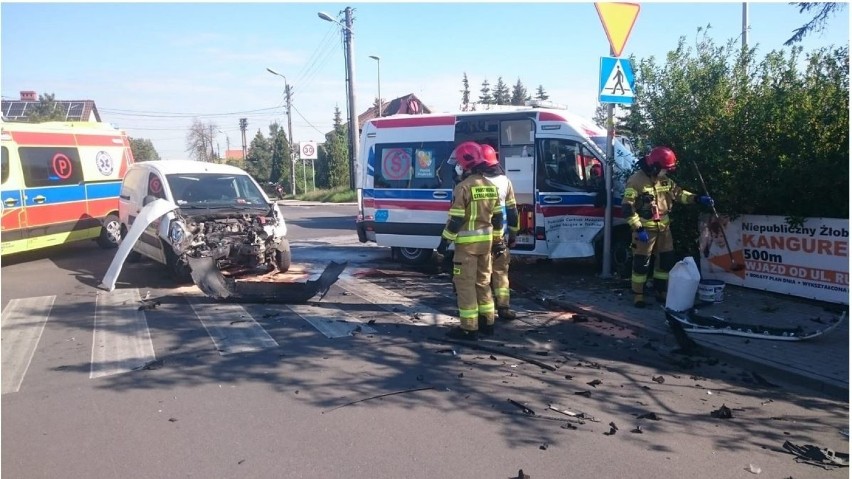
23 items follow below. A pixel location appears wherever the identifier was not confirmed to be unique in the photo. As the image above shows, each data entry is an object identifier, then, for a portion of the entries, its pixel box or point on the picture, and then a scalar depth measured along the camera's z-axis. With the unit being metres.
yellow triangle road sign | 8.06
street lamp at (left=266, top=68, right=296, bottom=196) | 41.05
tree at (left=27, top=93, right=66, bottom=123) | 32.94
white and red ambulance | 9.23
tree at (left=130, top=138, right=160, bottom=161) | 60.78
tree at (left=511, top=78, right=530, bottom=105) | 70.85
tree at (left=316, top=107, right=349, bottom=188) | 41.84
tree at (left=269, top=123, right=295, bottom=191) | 48.25
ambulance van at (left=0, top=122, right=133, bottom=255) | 11.32
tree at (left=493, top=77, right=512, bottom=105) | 67.31
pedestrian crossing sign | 8.12
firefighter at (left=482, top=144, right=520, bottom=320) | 6.99
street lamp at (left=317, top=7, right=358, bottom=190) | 25.86
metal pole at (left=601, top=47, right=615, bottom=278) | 8.47
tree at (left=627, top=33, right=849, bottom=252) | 6.89
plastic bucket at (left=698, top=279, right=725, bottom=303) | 7.28
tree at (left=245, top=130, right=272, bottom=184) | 55.41
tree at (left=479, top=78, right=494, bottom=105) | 72.91
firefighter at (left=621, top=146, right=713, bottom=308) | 7.36
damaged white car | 9.15
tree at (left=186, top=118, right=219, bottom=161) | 75.69
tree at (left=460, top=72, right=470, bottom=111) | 61.23
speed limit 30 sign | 36.75
